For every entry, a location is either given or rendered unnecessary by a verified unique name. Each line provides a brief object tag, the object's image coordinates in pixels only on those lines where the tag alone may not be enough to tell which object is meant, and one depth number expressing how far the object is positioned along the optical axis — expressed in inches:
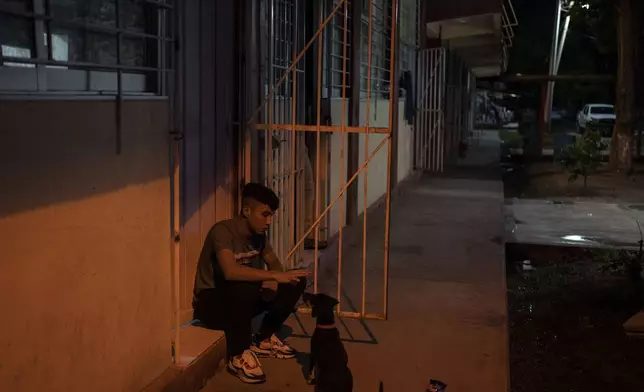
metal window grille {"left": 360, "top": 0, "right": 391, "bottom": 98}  374.6
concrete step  147.9
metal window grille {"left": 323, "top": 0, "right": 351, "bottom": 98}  292.7
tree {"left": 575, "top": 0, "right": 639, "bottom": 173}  721.0
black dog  148.8
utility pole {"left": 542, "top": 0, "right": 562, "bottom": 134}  1299.2
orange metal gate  196.5
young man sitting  162.9
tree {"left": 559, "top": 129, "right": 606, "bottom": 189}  589.9
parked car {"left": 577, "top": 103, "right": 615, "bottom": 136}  1387.8
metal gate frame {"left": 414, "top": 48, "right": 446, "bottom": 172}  576.4
